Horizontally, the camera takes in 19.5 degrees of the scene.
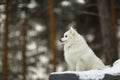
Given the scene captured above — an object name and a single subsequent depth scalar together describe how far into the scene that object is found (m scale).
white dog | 6.99
